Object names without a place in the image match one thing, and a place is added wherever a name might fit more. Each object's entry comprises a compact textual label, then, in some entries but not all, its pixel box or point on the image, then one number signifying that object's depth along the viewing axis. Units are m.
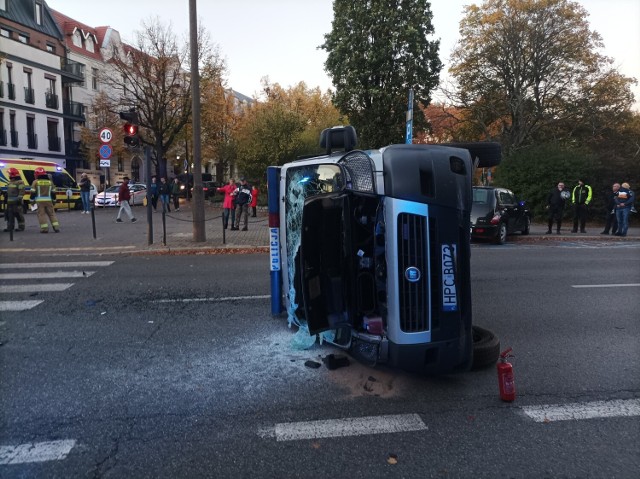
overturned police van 3.53
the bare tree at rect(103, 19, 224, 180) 29.02
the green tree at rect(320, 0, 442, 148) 24.59
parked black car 13.91
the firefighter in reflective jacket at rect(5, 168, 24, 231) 14.35
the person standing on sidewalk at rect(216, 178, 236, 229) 16.22
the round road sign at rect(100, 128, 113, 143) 16.75
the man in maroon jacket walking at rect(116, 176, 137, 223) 19.22
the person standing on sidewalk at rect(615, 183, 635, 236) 15.76
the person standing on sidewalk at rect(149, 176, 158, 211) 26.45
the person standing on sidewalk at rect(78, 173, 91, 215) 22.78
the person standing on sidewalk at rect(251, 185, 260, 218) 20.75
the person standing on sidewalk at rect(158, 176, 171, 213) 19.65
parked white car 28.94
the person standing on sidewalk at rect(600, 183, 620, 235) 16.66
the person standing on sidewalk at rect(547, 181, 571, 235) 16.58
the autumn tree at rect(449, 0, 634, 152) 27.14
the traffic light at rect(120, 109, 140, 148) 12.41
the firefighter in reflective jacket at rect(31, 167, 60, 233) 14.84
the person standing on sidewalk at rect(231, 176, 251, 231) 16.38
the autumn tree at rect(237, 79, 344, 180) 25.77
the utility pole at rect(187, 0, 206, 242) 12.86
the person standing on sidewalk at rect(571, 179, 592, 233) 16.81
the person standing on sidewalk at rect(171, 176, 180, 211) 25.89
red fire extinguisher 3.74
